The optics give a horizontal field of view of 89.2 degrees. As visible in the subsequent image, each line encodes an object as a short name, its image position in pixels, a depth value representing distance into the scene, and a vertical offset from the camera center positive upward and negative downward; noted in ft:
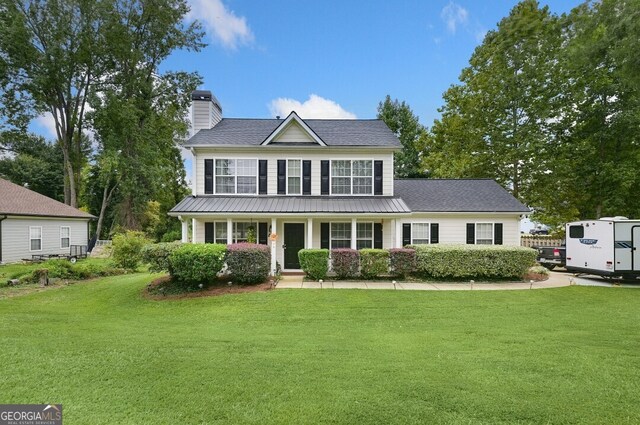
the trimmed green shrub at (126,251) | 53.52 -6.05
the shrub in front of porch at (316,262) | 40.91 -6.13
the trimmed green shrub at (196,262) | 35.32 -5.22
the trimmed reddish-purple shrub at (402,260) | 41.65 -6.04
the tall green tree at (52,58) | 80.28 +40.85
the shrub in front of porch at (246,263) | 37.24 -5.65
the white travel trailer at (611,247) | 41.50 -4.58
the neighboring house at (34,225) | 62.59 -2.14
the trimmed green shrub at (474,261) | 41.32 -6.16
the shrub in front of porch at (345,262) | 41.52 -6.24
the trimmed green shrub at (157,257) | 36.45 -4.79
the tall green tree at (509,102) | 70.13 +24.84
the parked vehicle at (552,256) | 54.54 -7.56
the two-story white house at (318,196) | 48.91 +2.76
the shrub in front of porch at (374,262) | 41.57 -6.26
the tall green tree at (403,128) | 107.25 +29.36
